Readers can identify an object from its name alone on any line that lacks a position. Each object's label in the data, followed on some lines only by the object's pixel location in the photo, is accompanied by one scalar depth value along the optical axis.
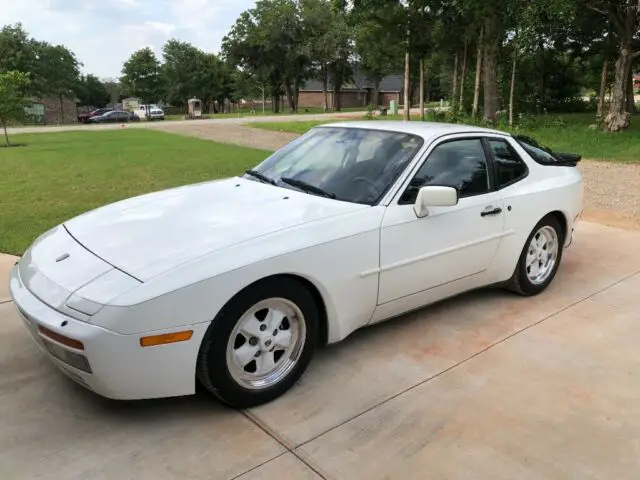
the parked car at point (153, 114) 48.08
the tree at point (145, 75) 70.56
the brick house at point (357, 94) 75.88
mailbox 48.78
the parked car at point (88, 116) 46.07
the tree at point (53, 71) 56.62
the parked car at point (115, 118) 43.88
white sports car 2.64
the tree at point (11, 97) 20.19
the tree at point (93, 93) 74.74
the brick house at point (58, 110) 57.18
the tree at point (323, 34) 51.78
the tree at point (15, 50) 54.09
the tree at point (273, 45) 51.78
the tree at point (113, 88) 94.20
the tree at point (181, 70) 67.50
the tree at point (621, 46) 19.34
